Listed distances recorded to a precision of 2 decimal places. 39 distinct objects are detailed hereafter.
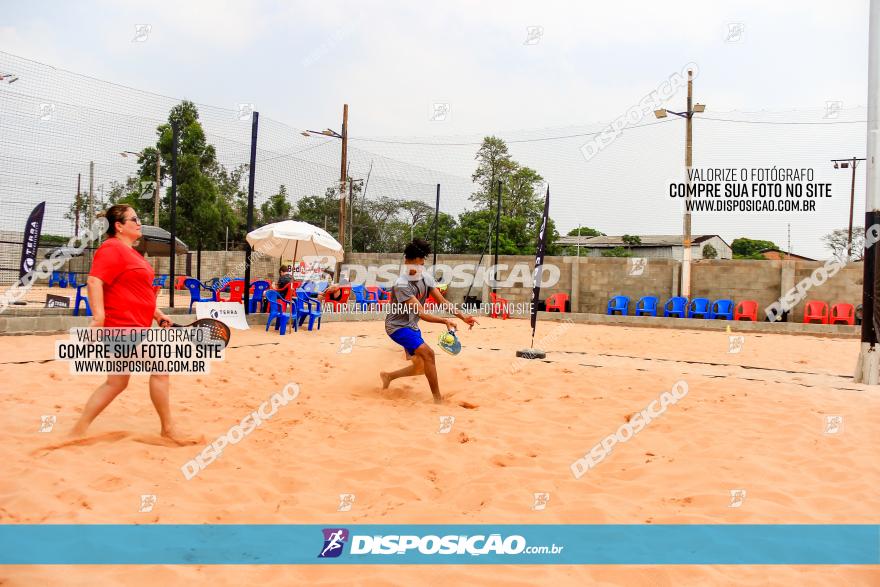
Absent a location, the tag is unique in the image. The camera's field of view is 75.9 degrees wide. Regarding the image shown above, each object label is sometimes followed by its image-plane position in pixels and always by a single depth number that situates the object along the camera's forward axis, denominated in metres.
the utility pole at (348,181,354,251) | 20.40
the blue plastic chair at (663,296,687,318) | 15.41
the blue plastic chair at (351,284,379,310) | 14.58
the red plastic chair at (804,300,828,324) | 14.01
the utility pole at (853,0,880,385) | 6.39
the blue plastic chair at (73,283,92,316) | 9.16
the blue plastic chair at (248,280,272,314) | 10.83
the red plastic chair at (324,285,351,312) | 13.75
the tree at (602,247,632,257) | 35.14
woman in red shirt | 3.42
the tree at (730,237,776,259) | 40.59
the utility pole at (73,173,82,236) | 10.12
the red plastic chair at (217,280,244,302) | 12.08
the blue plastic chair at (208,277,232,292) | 11.53
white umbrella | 10.59
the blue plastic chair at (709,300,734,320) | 15.02
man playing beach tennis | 5.18
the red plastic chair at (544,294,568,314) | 16.47
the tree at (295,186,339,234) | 33.01
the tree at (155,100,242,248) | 27.67
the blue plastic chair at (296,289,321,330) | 10.19
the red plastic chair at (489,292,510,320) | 15.36
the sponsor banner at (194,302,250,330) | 9.35
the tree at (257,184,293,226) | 33.60
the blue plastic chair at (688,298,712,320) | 15.33
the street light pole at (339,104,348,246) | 15.91
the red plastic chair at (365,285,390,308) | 15.50
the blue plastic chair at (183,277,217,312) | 10.34
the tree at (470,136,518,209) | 33.62
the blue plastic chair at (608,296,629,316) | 16.00
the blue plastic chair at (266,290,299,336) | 9.50
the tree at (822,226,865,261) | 15.36
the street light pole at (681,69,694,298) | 17.03
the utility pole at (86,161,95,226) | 9.98
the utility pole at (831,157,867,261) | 15.86
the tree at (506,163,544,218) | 29.84
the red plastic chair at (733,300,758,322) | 14.78
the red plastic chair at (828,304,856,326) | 13.87
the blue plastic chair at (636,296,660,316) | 15.91
